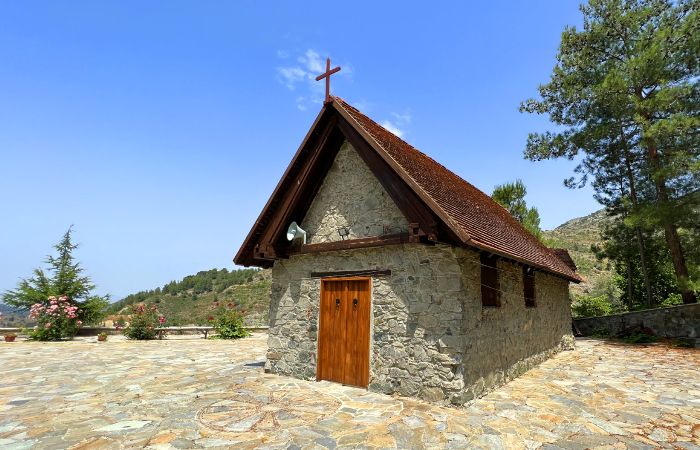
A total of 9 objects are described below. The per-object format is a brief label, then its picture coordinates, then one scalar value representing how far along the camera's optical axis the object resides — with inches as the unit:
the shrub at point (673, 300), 845.8
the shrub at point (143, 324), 762.8
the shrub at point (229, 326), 829.2
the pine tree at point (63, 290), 735.7
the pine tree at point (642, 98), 621.6
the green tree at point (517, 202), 1026.1
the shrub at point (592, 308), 921.5
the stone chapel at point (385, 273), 284.2
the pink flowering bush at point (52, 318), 705.0
